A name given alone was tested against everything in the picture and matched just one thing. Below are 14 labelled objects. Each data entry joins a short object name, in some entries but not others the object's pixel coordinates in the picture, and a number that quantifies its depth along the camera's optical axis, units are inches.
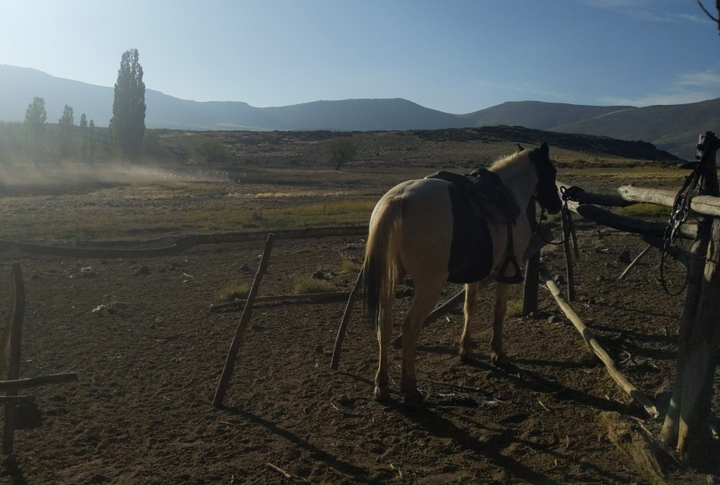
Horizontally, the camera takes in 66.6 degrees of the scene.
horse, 196.9
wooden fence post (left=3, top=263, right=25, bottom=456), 175.8
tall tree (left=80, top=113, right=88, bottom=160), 2775.6
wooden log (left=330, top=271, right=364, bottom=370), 253.0
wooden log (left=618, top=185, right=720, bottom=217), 146.2
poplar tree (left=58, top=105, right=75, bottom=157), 2768.2
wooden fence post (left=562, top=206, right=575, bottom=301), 273.3
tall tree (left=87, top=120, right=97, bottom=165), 2753.4
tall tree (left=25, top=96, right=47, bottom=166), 2524.6
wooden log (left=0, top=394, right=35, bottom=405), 165.5
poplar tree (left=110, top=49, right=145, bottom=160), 2655.0
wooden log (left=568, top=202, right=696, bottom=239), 178.7
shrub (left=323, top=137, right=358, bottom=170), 2842.0
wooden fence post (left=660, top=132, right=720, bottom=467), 150.1
